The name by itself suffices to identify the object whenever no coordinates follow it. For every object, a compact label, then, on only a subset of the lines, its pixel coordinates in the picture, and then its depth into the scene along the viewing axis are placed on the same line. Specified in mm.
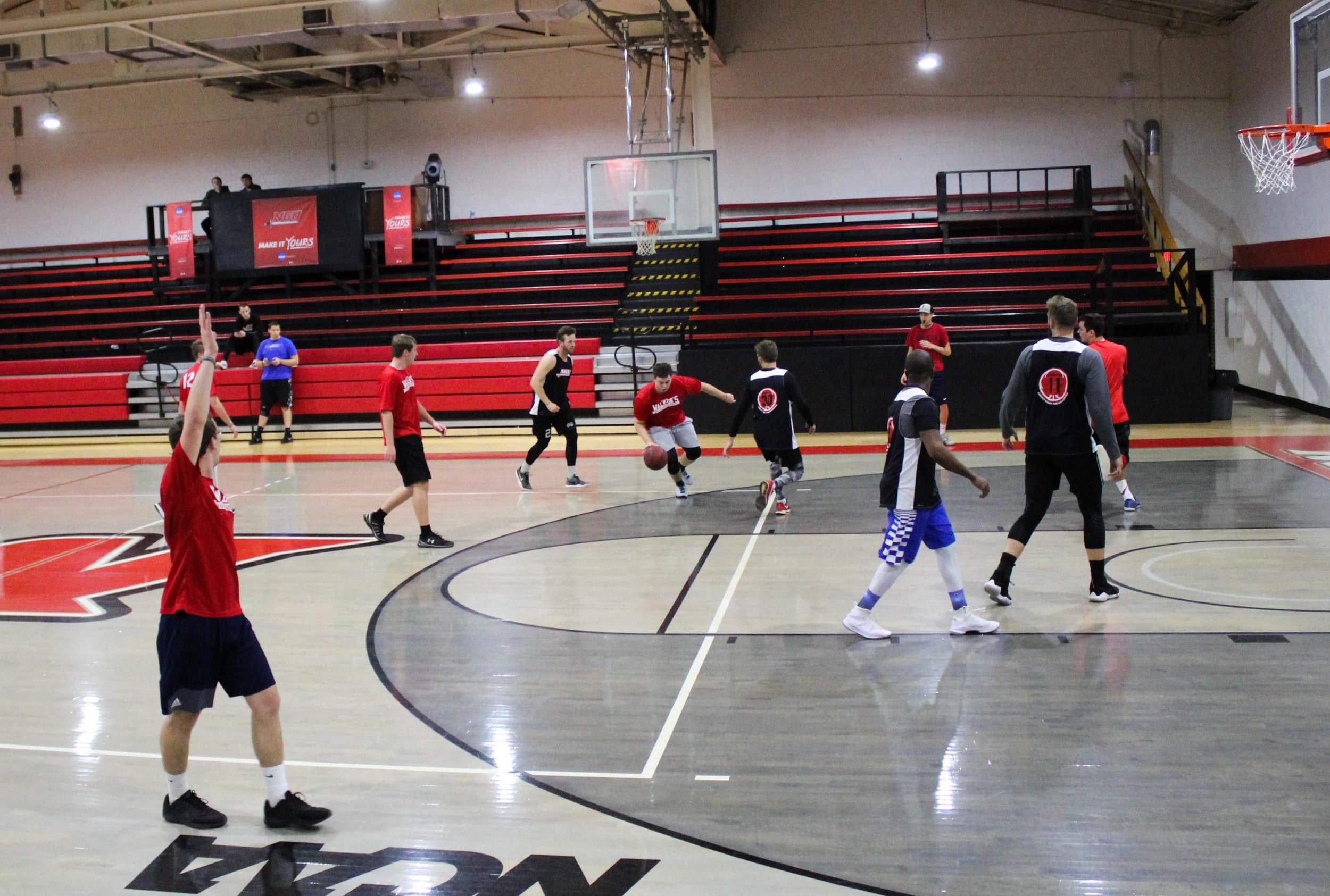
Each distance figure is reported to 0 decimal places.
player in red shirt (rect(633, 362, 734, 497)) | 10773
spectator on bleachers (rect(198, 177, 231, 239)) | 21656
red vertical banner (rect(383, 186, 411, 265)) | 20922
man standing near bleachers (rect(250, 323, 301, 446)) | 18031
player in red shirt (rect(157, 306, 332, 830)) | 4203
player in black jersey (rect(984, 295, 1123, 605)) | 6637
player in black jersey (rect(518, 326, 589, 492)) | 11398
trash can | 15945
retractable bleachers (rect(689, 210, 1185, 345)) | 17688
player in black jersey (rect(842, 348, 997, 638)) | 6227
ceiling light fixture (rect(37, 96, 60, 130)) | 22312
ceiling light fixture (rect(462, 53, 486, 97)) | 20750
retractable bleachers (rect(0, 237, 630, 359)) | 20344
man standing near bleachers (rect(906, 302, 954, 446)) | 13414
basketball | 10430
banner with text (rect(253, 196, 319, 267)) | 21438
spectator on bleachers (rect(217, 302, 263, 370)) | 19125
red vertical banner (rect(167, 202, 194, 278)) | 21922
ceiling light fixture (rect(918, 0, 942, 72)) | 18641
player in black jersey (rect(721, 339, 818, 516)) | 9711
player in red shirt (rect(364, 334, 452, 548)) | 8914
